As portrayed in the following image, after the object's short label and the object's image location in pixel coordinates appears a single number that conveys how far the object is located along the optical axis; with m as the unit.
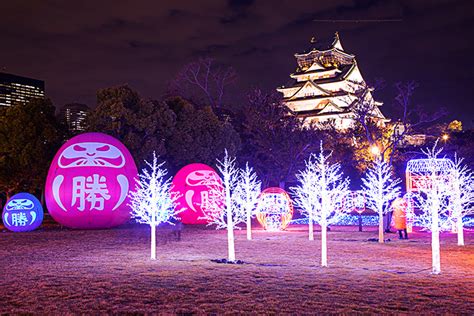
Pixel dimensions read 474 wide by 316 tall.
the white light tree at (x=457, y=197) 17.62
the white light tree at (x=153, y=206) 14.31
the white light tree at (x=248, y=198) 20.12
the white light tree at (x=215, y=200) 23.49
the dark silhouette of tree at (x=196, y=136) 32.03
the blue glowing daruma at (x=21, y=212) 21.94
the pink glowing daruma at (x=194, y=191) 24.88
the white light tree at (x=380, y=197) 18.66
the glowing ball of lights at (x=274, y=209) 23.22
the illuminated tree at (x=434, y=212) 12.01
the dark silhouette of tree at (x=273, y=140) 38.31
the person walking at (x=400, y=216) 20.42
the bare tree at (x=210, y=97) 42.18
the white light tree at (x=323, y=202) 13.13
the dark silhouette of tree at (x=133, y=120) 28.98
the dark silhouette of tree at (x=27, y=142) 29.50
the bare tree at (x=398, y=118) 25.66
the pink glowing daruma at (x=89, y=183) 20.36
